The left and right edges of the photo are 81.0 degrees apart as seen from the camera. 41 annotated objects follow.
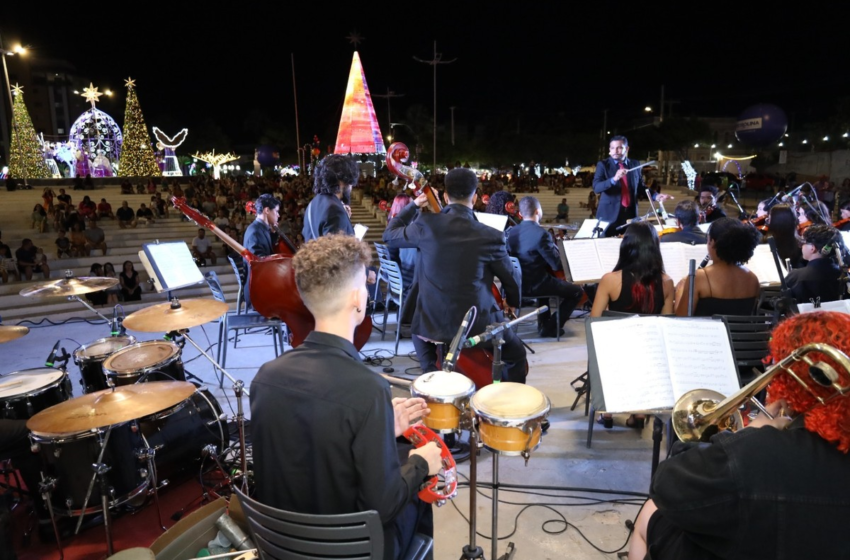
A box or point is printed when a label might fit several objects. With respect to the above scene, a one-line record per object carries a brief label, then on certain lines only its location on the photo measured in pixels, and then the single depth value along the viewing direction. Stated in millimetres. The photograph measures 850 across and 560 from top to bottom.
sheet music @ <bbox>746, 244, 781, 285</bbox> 4473
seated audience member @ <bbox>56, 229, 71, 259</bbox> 10117
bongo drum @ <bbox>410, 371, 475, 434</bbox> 2346
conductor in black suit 6598
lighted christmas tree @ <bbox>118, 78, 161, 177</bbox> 24031
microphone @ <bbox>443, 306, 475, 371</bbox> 2521
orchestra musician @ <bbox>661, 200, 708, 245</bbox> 5293
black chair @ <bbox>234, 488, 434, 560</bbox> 1525
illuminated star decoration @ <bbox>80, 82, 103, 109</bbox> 22650
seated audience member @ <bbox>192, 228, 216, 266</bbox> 11055
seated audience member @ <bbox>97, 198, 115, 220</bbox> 12742
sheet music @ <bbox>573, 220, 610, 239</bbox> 7535
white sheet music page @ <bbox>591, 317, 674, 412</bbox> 2354
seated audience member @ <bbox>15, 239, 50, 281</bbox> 9109
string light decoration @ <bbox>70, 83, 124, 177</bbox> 26578
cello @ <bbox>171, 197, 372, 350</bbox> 3730
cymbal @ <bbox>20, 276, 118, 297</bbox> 3648
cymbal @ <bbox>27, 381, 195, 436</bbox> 2420
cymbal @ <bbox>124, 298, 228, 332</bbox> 3279
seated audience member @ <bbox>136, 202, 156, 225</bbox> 12852
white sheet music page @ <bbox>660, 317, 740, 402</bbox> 2396
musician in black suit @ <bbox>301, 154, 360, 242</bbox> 4410
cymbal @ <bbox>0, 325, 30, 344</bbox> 3240
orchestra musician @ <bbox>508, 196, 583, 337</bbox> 5938
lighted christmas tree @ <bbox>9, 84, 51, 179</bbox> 21391
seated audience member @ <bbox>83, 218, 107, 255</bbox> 10797
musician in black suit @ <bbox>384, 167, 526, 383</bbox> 3449
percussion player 1621
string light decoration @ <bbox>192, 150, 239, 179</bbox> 41688
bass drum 3279
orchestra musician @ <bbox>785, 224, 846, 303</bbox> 4188
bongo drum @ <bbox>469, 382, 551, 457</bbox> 2203
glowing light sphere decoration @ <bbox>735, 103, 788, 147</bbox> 20906
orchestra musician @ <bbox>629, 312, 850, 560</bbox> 1223
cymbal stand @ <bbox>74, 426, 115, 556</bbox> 2573
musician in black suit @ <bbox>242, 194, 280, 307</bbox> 4680
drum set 2596
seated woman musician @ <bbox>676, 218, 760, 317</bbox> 3500
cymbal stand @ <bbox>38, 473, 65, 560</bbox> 2756
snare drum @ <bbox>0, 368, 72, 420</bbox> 2998
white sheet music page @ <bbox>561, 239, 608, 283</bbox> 4832
